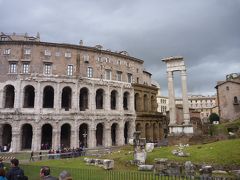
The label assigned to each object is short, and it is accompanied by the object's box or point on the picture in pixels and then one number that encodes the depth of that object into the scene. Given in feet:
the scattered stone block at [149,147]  84.72
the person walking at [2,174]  23.75
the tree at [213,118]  187.19
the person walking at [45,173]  20.47
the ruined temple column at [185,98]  112.57
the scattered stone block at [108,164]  59.64
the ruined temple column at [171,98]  114.73
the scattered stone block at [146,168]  57.36
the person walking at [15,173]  25.35
